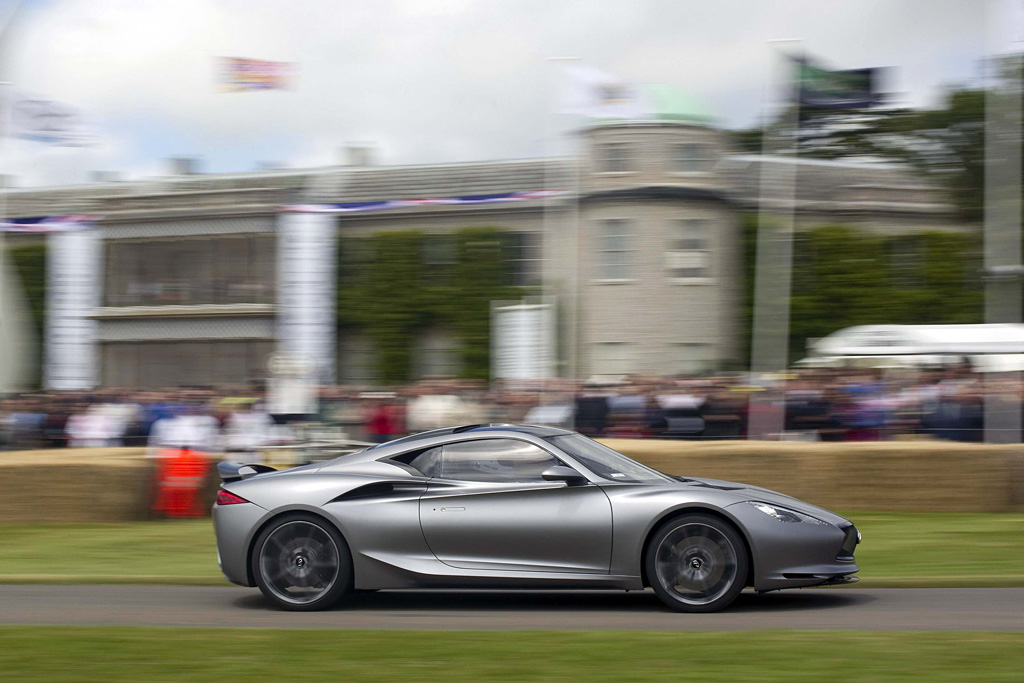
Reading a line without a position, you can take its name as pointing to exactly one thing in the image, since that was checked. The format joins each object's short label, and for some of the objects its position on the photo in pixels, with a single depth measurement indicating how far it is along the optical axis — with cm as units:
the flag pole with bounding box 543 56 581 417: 3136
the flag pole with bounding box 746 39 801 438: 3212
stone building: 3594
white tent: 2480
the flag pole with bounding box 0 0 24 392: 2377
